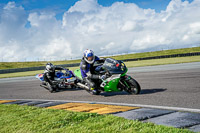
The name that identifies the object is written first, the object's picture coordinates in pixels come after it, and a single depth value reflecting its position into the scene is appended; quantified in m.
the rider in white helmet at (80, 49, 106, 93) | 8.07
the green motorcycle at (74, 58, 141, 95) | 7.25
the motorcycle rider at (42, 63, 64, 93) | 10.88
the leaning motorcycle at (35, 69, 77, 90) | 10.46
